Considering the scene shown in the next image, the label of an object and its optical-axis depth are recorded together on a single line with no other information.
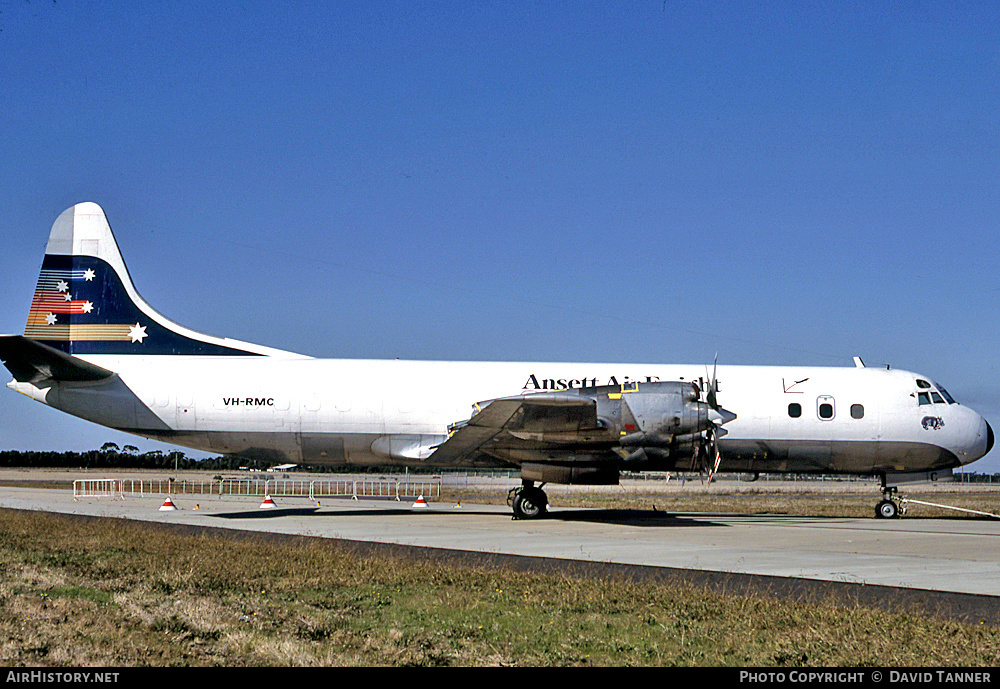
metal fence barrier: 44.34
